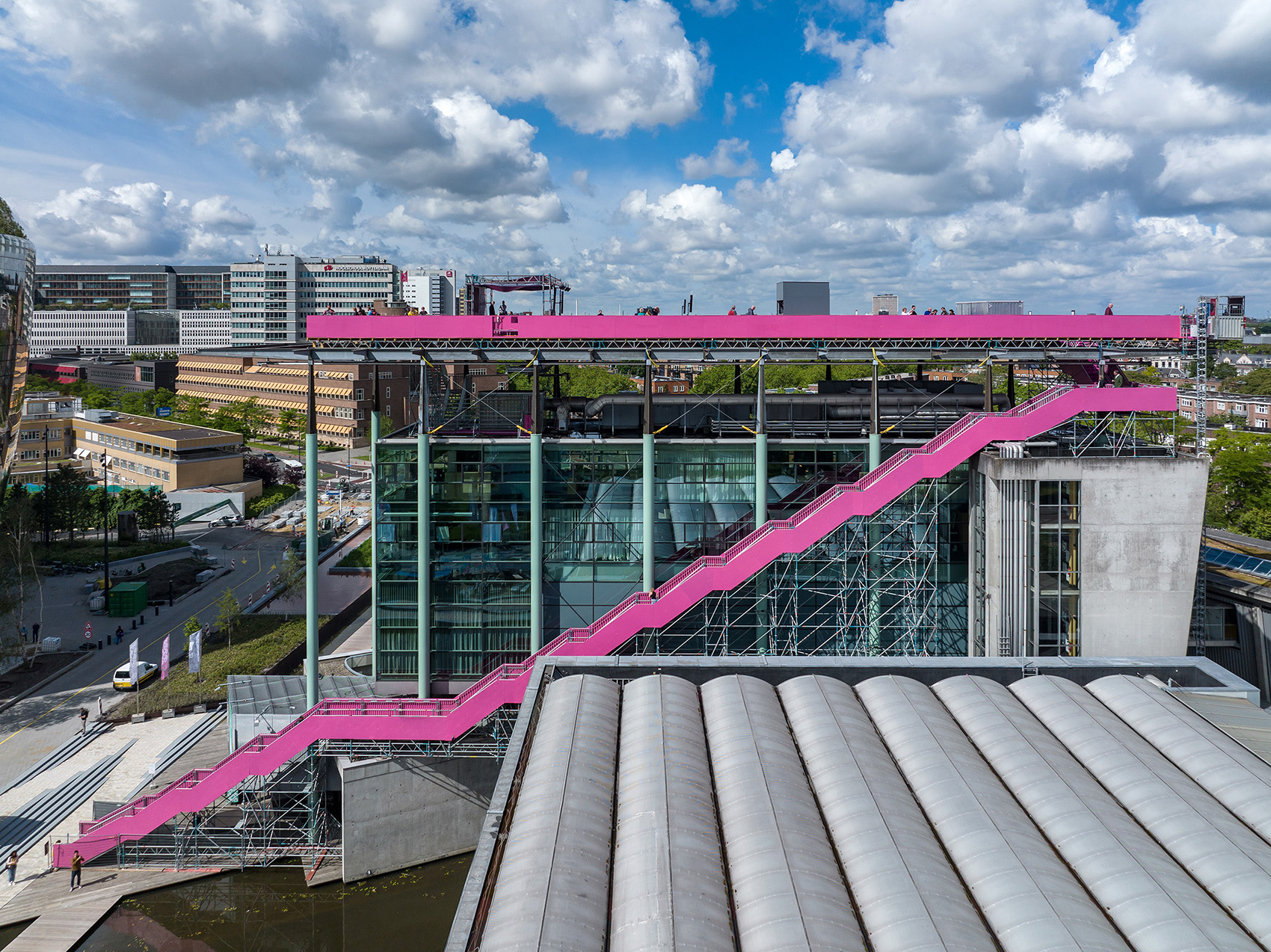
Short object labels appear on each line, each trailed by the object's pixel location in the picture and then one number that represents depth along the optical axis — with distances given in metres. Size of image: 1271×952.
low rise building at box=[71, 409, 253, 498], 87.31
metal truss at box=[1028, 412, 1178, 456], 28.64
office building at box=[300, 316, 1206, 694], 29.61
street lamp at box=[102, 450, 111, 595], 52.28
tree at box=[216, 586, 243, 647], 45.50
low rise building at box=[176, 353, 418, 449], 125.12
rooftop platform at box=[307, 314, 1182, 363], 29.48
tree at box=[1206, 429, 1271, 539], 63.09
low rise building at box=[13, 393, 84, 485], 93.78
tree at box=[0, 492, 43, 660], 42.71
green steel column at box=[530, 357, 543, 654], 29.47
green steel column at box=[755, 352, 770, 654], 29.42
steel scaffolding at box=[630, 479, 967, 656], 29.69
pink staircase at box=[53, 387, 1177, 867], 25.83
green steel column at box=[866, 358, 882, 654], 29.94
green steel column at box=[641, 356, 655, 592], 29.33
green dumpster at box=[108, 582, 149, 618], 51.47
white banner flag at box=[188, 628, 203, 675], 35.97
